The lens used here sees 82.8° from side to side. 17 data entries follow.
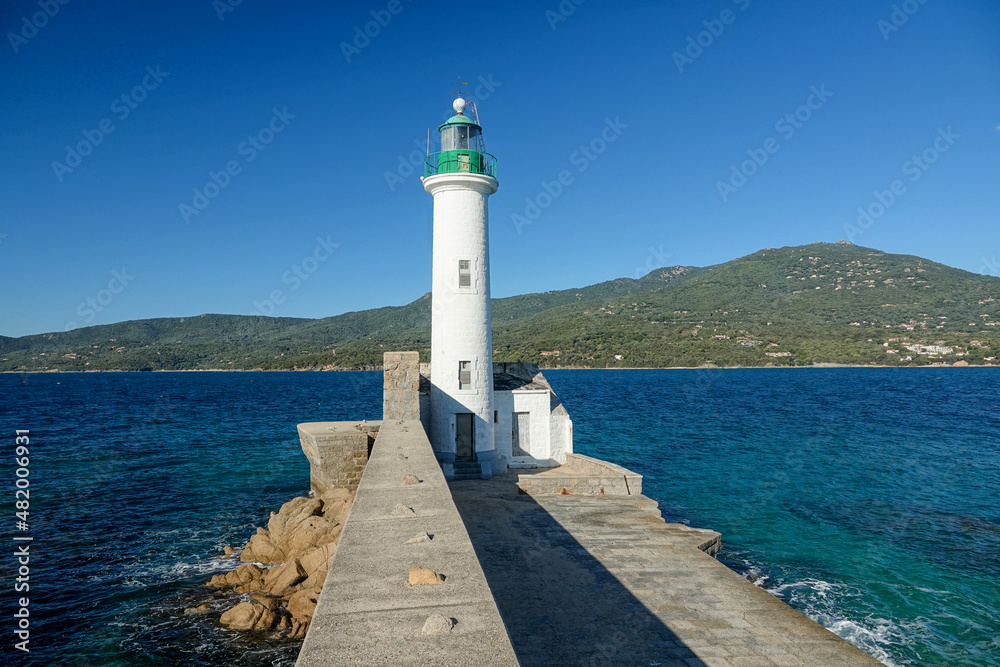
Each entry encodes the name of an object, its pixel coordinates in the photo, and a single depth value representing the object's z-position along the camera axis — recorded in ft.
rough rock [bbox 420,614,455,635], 13.38
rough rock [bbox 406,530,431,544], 20.06
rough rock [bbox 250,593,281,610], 35.23
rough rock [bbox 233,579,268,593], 39.37
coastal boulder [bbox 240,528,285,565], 44.88
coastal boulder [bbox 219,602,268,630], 33.91
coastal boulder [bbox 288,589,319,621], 34.22
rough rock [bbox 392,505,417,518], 23.44
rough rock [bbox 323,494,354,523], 45.21
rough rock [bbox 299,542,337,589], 36.47
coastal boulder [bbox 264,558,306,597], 37.93
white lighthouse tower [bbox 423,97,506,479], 54.29
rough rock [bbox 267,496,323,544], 45.60
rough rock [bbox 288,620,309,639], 33.06
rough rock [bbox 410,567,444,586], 16.37
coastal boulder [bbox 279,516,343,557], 42.03
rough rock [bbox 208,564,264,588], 40.47
